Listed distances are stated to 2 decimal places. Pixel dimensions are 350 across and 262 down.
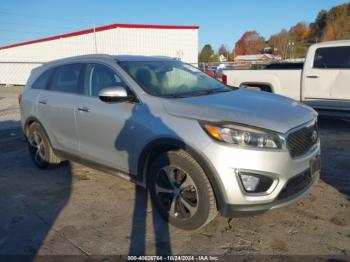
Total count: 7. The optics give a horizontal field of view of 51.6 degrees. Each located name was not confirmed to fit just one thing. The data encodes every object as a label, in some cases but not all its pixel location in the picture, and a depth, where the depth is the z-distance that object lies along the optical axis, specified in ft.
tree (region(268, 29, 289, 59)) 282.19
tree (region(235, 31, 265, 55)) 385.50
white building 83.76
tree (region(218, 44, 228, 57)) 369.71
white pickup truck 25.46
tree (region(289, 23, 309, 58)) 281.33
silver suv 10.52
